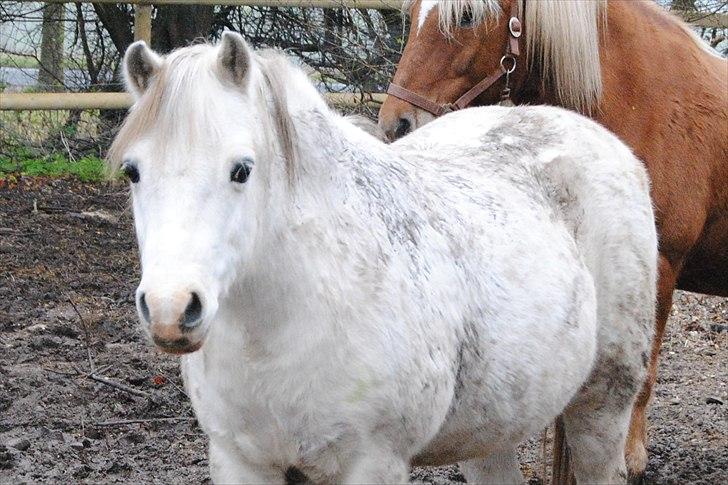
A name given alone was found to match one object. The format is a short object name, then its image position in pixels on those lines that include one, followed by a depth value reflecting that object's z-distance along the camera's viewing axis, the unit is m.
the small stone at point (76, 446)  8.47
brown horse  8.35
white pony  4.64
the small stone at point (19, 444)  8.42
